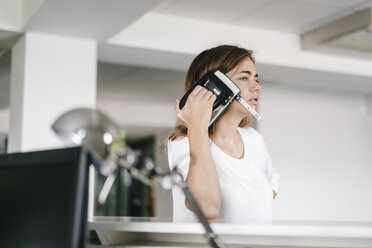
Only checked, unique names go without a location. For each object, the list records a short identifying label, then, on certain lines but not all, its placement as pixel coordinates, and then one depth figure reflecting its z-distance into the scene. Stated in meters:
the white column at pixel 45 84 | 4.09
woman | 1.68
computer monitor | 0.92
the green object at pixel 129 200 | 12.22
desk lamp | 0.86
